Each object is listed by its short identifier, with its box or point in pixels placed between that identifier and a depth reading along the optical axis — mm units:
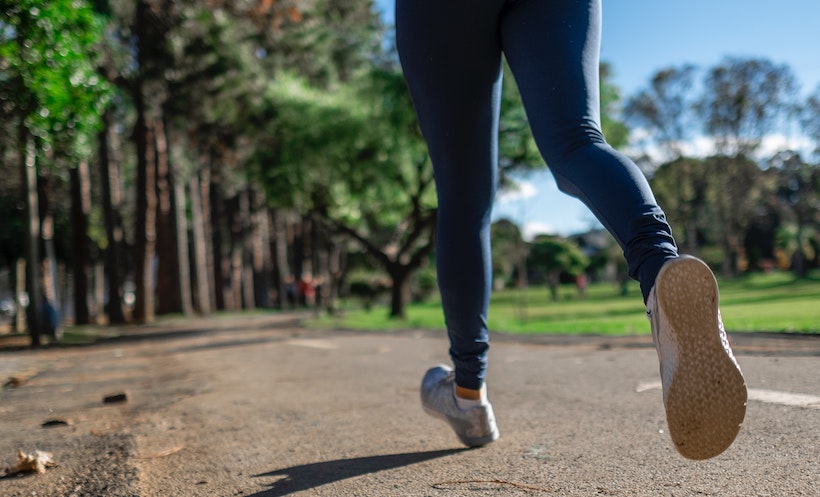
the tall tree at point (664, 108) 38509
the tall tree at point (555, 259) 44219
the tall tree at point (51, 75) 7594
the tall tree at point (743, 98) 35125
